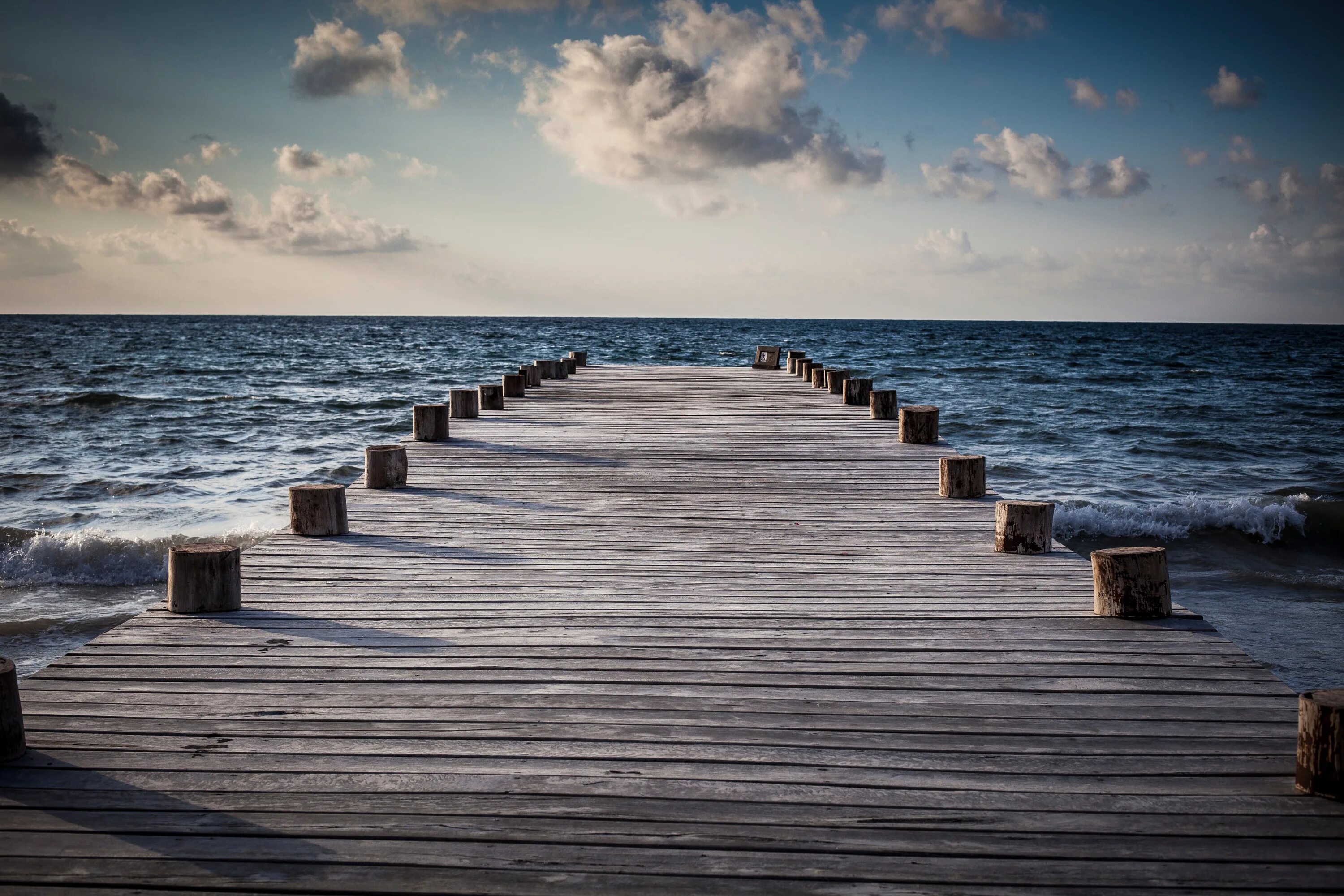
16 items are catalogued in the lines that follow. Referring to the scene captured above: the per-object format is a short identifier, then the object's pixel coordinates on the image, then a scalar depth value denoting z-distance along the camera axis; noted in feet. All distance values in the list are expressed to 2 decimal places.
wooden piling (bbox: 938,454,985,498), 24.52
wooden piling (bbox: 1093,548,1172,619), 14.94
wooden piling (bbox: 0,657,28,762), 10.08
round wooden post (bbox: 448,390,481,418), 38.73
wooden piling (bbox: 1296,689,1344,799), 9.39
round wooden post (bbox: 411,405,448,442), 32.30
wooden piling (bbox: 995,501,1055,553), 19.27
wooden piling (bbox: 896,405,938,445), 31.73
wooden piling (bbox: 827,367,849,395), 48.16
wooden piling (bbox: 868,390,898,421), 38.17
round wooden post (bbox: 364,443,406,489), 25.53
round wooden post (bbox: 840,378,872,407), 43.45
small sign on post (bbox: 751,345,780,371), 70.85
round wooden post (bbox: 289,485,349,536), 20.20
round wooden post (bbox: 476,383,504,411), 41.55
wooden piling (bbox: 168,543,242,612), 15.16
